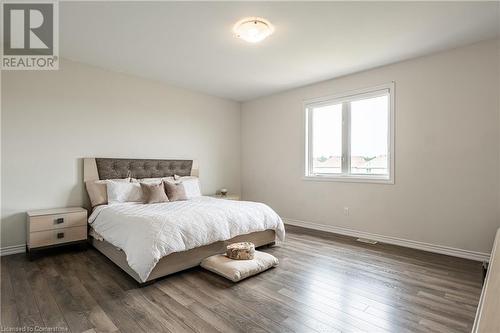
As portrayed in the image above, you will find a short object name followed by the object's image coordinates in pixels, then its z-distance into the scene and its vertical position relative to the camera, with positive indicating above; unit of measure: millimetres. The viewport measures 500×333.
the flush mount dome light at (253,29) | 2623 +1394
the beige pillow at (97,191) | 3611 -374
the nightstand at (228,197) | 4984 -613
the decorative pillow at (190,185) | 4336 -353
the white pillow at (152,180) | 4017 -247
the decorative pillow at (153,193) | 3680 -403
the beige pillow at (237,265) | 2501 -1008
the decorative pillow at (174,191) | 3896 -403
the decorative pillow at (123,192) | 3629 -394
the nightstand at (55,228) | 3047 -769
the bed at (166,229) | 2404 -688
